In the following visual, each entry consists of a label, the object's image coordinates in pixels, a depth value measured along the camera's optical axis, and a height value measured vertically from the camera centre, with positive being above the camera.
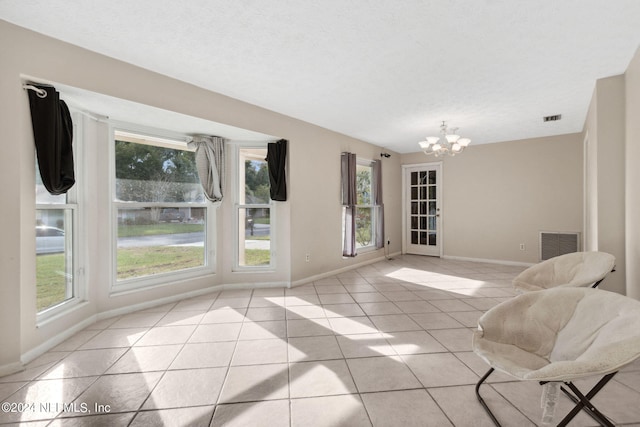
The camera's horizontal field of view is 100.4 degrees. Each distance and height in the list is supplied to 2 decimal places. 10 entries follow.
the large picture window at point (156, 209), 3.10 +0.06
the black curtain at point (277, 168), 3.87 +0.65
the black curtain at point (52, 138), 2.12 +0.62
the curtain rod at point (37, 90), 2.06 +0.97
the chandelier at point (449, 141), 3.94 +1.06
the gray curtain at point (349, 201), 4.88 +0.22
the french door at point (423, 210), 6.26 +0.07
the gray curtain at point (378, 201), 5.74 +0.25
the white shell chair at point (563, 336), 1.05 -0.62
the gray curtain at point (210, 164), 3.57 +0.67
